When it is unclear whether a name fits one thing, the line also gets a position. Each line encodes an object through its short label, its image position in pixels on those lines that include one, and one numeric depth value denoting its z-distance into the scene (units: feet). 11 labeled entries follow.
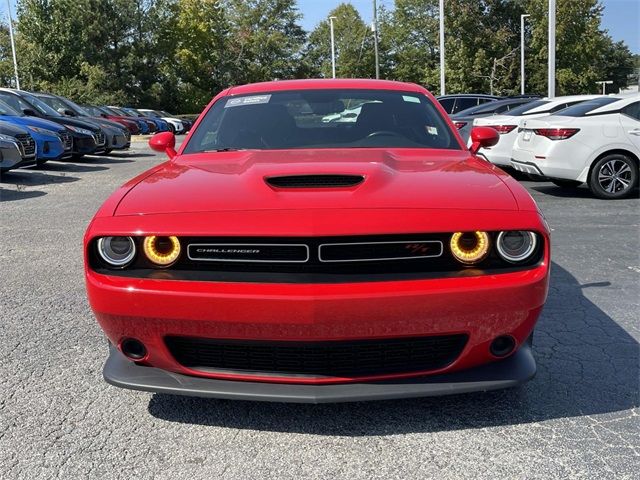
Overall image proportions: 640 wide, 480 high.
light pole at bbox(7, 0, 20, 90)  114.01
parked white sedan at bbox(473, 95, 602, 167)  34.12
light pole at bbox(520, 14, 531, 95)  164.14
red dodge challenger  7.72
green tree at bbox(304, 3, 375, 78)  203.62
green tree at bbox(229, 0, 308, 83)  208.13
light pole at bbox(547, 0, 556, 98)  64.90
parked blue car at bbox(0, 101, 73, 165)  41.29
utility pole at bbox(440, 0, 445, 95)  97.52
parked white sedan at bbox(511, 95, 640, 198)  28.12
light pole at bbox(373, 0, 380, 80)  125.91
